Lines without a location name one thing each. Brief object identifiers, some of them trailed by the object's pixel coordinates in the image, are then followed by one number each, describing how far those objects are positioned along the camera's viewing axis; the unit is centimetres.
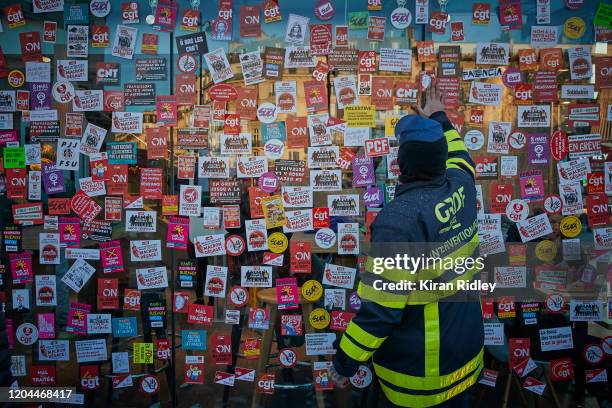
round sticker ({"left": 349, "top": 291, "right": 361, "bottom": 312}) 392
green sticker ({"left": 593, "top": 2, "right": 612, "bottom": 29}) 376
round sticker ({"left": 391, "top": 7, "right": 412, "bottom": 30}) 379
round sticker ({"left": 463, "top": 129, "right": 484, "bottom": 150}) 382
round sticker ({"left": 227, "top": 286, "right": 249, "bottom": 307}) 394
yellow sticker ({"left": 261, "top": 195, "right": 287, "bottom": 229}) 388
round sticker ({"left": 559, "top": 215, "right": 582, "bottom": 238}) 385
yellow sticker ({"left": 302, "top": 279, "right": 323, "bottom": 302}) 393
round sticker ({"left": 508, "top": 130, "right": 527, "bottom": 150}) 382
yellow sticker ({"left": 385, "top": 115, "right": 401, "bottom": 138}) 383
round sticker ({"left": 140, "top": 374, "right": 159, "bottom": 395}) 402
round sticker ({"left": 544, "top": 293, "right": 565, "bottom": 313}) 392
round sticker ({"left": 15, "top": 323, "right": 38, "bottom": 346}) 405
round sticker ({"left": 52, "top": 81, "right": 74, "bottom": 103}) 392
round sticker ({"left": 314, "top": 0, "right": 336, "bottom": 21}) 380
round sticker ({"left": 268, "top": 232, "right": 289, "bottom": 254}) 390
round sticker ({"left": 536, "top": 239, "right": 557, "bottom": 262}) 387
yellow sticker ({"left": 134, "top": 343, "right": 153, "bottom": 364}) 398
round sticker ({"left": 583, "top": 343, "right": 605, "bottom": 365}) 393
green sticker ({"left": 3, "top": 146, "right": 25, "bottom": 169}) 396
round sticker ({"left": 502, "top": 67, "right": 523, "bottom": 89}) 380
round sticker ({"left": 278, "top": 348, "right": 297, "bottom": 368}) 396
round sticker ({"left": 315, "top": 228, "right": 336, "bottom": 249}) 389
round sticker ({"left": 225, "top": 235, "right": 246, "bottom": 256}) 391
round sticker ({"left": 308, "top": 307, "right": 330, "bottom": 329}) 393
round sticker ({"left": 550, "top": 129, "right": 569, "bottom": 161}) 381
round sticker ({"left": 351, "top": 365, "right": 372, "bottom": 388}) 392
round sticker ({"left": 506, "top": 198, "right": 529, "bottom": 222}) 384
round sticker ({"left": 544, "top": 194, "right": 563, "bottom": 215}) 384
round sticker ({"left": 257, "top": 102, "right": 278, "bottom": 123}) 386
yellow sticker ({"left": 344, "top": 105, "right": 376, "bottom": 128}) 383
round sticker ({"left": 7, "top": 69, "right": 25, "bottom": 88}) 395
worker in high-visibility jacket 237
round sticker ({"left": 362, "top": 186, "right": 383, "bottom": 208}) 386
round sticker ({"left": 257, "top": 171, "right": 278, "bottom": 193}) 388
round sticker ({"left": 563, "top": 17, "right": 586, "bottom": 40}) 377
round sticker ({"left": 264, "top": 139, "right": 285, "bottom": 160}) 386
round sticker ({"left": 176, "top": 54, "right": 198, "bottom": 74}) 386
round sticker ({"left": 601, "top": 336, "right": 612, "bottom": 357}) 393
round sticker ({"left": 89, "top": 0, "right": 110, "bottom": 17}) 389
